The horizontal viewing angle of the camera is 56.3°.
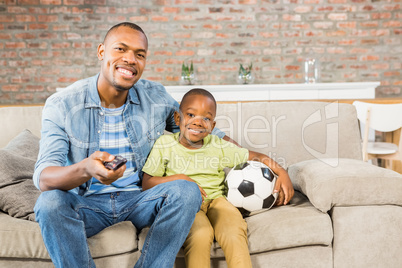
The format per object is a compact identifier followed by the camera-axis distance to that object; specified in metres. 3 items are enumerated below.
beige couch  1.32
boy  1.43
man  1.15
